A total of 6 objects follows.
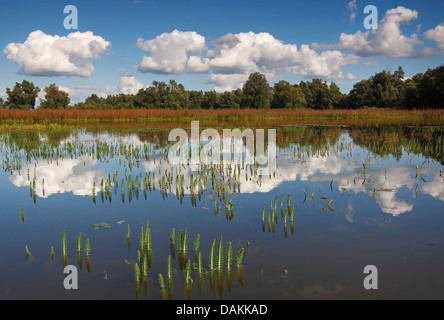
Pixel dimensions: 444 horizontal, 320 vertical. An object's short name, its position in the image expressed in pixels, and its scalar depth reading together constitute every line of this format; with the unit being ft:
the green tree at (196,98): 419.54
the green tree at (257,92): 340.53
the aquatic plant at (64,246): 16.65
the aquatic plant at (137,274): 14.06
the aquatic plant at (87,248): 16.71
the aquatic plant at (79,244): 17.17
